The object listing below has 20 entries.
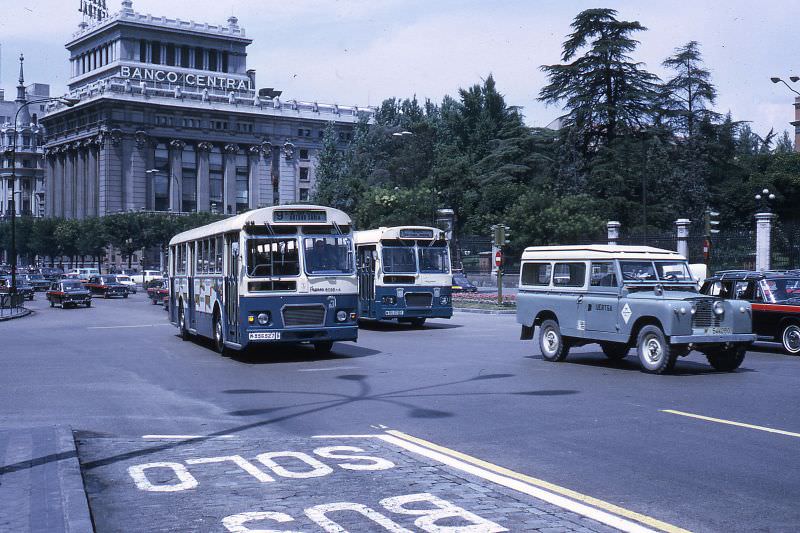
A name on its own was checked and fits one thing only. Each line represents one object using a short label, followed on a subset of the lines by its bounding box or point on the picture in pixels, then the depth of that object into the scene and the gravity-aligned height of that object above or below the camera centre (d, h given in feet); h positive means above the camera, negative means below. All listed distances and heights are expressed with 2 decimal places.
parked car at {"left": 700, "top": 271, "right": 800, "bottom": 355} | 65.00 -1.86
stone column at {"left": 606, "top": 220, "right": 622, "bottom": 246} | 166.71 +8.15
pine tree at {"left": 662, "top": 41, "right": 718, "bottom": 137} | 238.89 +48.03
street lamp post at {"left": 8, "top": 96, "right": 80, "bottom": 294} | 149.73 +11.45
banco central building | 380.17 +64.82
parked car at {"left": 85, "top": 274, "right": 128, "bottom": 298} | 221.25 -2.67
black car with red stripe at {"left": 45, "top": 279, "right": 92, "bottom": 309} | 171.42 -3.53
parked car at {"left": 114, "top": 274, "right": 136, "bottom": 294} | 232.78 -1.57
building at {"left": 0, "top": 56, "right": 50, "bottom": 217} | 512.22 +63.06
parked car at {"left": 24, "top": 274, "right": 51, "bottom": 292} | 268.93 -2.09
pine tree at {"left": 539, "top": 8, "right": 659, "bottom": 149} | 213.66 +45.30
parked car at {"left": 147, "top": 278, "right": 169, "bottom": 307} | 172.13 -3.09
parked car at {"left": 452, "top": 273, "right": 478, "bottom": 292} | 181.88 -2.11
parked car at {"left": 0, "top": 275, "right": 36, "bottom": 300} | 207.33 -2.56
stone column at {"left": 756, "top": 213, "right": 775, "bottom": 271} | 142.92 +5.13
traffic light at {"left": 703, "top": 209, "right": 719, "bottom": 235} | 130.36 +7.01
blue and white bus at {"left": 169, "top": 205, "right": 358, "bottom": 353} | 62.08 -0.25
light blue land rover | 52.21 -2.13
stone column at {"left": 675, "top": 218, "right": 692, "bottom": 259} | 153.48 +6.73
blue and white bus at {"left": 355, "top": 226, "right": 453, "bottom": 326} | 93.56 -0.02
